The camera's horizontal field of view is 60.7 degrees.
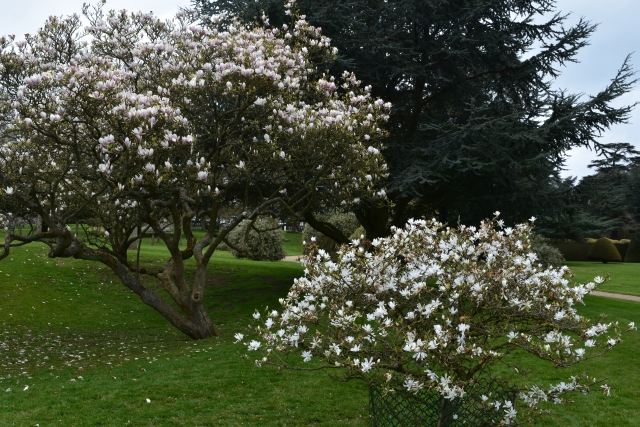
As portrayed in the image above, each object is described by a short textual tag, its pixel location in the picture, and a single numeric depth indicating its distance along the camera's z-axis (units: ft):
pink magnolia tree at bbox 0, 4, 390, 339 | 34.47
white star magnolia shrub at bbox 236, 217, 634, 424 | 18.39
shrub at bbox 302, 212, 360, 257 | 110.22
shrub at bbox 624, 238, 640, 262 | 149.38
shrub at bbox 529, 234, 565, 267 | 80.38
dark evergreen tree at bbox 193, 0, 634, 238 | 54.85
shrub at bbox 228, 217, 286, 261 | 96.12
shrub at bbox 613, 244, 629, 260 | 154.40
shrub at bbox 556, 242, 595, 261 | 149.89
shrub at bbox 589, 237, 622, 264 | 144.87
